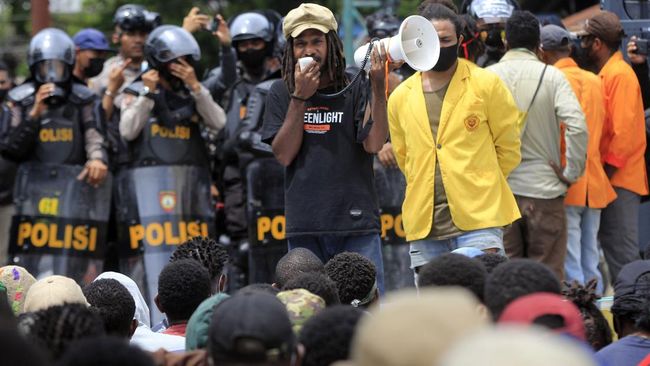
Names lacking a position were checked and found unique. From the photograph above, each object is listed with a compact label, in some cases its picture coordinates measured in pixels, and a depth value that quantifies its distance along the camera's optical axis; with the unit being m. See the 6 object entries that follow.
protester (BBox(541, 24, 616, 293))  18.14
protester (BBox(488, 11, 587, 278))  16.80
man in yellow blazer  14.11
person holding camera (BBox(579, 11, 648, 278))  18.52
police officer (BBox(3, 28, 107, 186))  19.52
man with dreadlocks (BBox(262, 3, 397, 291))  14.39
